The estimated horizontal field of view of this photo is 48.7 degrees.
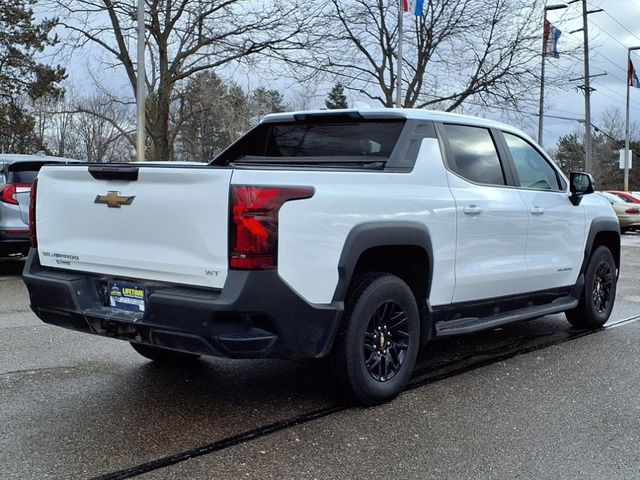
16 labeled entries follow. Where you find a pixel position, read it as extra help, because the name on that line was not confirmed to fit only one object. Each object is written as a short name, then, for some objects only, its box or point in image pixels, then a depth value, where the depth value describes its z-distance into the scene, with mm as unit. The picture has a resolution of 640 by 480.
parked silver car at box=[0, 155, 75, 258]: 9398
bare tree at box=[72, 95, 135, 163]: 54131
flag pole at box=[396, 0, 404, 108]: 20141
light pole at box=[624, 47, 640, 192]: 34197
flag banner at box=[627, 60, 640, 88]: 32531
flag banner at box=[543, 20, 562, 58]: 23453
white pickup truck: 3635
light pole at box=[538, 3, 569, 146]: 23666
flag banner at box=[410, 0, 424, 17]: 19031
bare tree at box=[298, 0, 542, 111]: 23484
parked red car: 26016
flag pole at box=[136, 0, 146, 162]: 15367
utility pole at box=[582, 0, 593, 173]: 32875
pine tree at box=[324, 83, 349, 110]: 25225
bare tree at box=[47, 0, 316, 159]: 20078
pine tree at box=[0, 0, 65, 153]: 35469
